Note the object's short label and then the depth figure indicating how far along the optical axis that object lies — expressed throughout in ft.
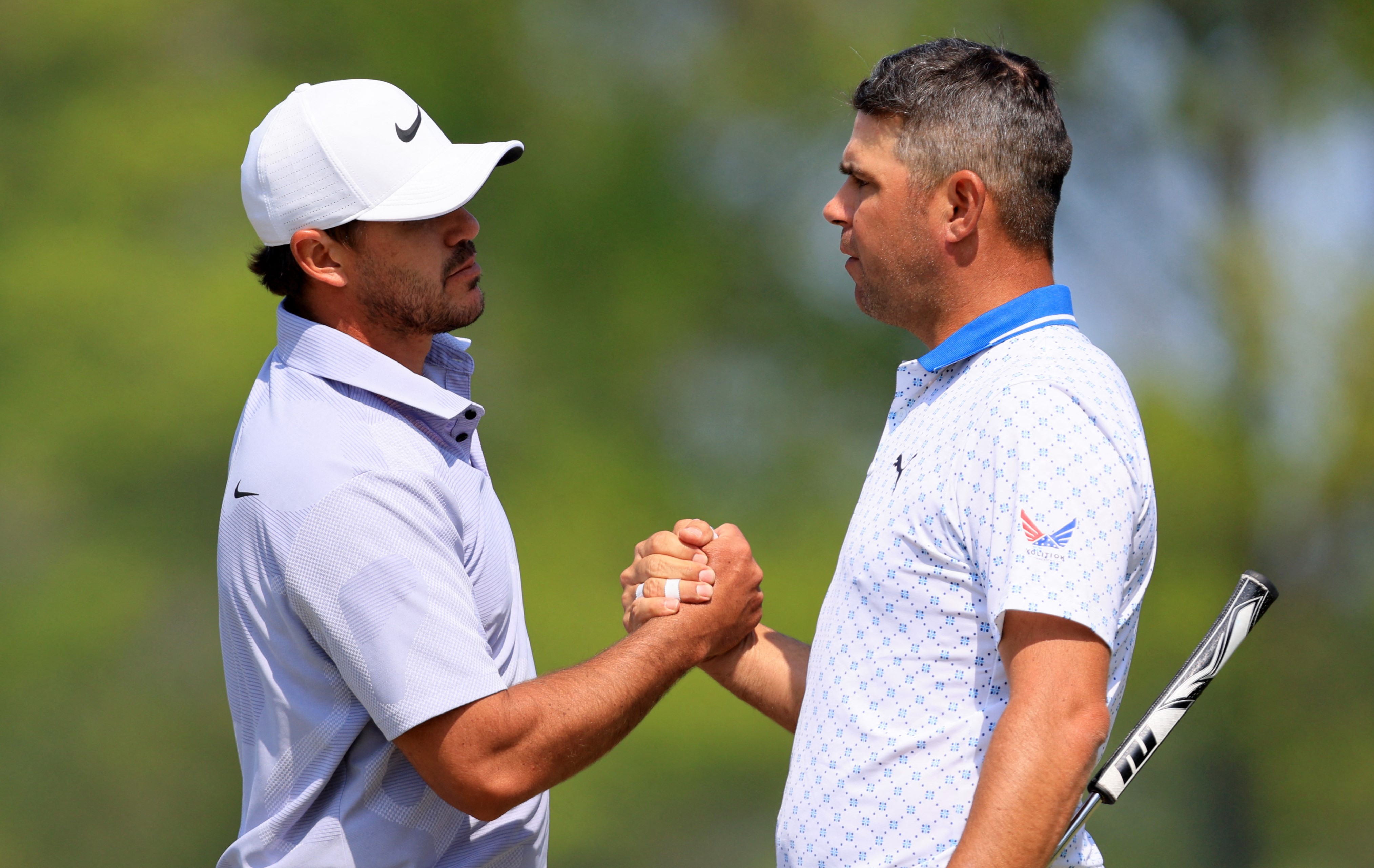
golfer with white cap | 45.99
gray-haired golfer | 45.40
